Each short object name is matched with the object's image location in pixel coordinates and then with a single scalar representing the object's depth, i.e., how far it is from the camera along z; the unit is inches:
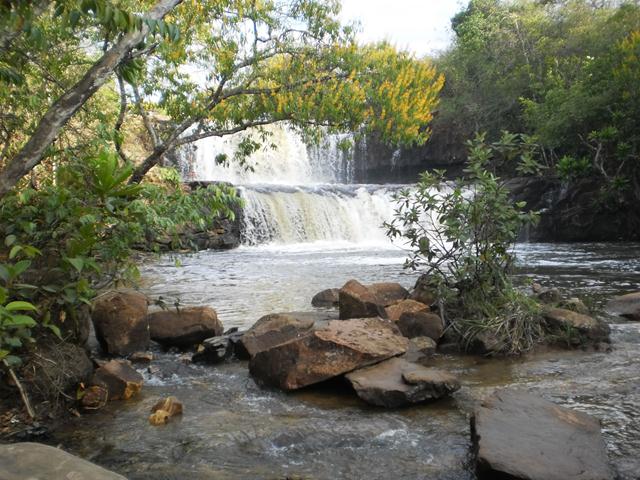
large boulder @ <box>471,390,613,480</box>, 110.6
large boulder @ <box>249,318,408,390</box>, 173.2
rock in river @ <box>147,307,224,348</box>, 228.5
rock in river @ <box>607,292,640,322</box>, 264.2
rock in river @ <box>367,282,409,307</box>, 275.7
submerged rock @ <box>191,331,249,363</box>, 208.8
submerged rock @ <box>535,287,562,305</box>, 259.0
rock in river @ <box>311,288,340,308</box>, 314.2
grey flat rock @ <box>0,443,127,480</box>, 89.0
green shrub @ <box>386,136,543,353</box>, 220.4
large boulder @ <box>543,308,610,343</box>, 218.7
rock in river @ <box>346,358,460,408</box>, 158.7
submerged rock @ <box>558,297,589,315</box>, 250.8
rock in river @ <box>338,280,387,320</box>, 239.1
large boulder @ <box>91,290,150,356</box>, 215.6
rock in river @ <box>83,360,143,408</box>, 169.0
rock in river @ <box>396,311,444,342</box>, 229.1
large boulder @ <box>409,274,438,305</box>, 253.3
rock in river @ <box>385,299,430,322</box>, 242.4
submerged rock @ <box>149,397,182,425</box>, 152.4
